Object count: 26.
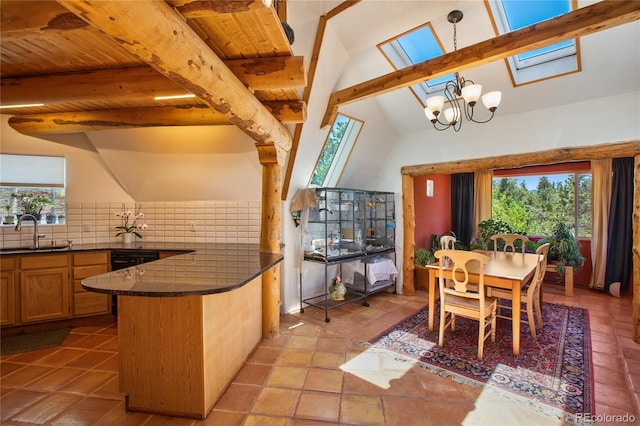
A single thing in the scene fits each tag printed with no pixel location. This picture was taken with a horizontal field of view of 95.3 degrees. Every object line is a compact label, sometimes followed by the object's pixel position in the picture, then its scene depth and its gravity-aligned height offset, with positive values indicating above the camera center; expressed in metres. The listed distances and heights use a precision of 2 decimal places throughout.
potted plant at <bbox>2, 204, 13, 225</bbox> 3.30 -0.06
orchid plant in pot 3.78 -0.19
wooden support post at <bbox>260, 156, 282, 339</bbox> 3.05 -0.17
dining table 2.59 -0.59
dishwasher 3.39 -0.56
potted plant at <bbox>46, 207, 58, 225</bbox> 3.53 -0.07
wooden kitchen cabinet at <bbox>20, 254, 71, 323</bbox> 2.99 -0.82
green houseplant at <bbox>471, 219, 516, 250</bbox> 5.28 -0.37
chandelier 2.37 +0.95
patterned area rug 2.08 -1.32
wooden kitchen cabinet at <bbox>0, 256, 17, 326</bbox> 2.90 -0.81
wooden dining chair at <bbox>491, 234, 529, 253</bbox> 3.80 -0.37
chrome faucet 3.25 -0.19
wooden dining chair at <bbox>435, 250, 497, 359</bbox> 2.60 -0.88
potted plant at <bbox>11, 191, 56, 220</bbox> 3.39 +0.10
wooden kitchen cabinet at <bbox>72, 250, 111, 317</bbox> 3.21 -0.79
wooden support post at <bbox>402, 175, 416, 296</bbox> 4.59 -0.40
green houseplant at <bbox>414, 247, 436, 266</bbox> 4.84 -0.79
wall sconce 5.53 +0.42
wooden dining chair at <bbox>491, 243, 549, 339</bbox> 2.91 -0.90
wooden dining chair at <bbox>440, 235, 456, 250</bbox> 3.86 -0.40
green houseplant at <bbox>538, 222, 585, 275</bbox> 4.57 -0.63
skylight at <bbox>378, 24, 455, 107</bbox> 3.06 +1.81
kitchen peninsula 1.82 -0.85
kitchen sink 3.03 -0.42
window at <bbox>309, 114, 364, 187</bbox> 4.14 +0.88
